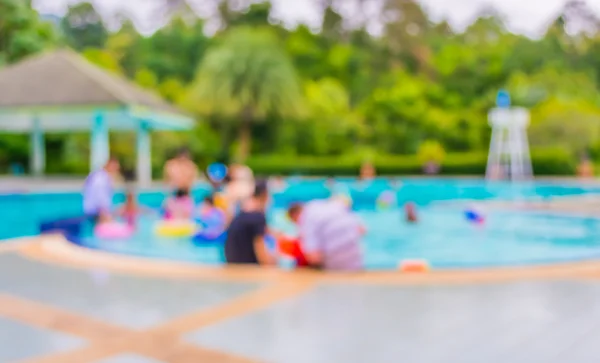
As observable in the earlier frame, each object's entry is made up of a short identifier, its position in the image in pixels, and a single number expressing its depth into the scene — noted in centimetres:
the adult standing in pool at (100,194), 1049
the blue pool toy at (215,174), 1243
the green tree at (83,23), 4788
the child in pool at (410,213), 1349
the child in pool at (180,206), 1065
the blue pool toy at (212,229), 949
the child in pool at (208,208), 1012
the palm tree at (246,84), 3005
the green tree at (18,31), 2644
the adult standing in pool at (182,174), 1037
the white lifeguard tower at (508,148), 2408
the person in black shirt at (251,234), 554
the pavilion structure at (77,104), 1981
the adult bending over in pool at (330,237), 536
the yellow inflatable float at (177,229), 1044
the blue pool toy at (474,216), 1229
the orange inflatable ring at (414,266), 556
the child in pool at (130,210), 1137
